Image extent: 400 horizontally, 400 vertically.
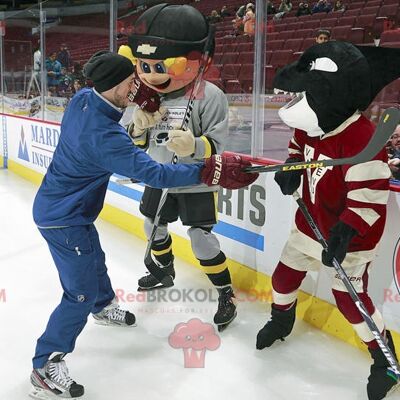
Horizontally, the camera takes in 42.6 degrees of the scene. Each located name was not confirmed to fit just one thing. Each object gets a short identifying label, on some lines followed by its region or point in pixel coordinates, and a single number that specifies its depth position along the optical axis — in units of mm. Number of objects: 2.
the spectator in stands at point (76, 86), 4195
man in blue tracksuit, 1393
